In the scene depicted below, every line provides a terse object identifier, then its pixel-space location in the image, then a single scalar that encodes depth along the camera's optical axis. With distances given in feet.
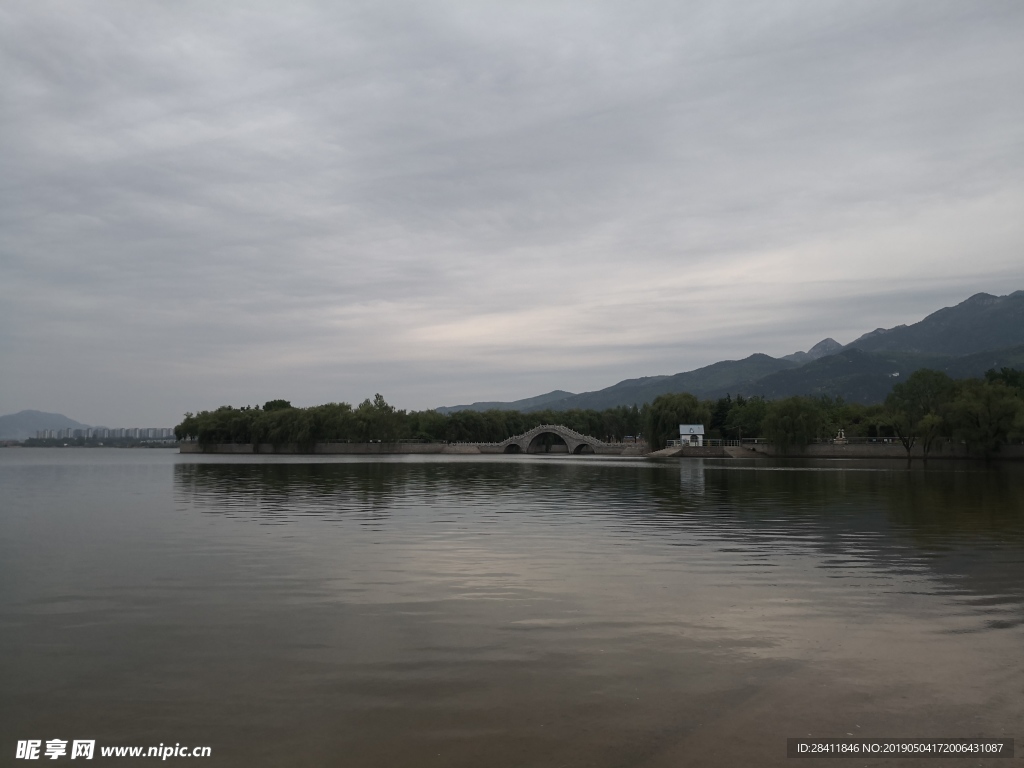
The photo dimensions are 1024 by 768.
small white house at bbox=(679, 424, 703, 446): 420.77
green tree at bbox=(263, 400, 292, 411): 609.42
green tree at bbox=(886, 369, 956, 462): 304.71
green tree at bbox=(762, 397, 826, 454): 350.84
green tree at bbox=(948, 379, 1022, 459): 277.85
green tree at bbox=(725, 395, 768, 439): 440.86
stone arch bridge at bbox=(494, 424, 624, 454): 552.53
